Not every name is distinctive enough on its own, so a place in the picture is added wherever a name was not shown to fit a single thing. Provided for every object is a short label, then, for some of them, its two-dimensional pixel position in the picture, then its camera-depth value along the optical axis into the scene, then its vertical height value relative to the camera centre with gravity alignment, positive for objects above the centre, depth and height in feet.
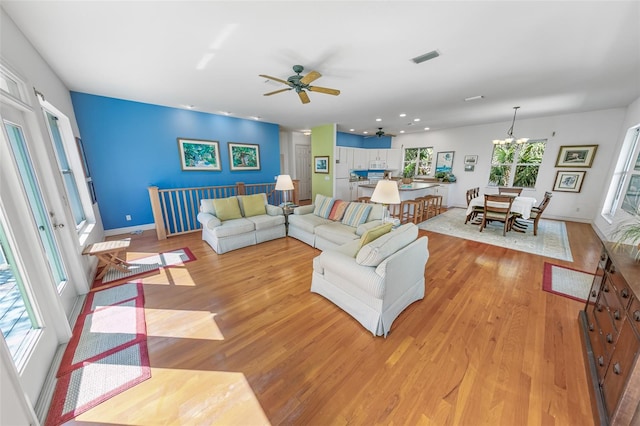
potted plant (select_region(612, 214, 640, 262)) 4.72 -1.51
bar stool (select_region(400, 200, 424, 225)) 17.47 -3.94
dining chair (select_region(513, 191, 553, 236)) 14.21 -3.39
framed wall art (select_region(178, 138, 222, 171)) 16.30 +0.70
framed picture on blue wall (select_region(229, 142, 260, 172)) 18.72 +0.66
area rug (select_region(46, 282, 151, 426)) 4.66 -4.99
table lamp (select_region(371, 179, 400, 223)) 8.98 -1.17
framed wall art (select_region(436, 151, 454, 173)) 24.47 +0.43
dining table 14.75 -2.76
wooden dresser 3.69 -3.59
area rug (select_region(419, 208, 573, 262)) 12.60 -4.78
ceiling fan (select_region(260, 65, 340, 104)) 8.39 +3.26
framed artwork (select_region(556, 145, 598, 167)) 17.28 +0.85
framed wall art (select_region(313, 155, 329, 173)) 21.79 +0.01
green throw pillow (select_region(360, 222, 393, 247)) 7.09 -2.31
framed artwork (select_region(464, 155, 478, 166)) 22.63 +0.52
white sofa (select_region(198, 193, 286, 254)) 11.96 -3.48
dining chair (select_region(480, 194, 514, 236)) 14.26 -2.95
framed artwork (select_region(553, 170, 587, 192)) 17.94 -1.29
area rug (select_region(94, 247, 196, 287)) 9.56 -4.88
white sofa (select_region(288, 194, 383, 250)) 10.92 -3.40
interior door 27.45 -0.64
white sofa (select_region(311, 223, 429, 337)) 6.19 -3.46
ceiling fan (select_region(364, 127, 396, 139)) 23.31 +3.46
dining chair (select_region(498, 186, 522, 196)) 17.74 -2.08
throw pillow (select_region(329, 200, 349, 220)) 12.90 -2.69
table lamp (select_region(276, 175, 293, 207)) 14.62 -1.28
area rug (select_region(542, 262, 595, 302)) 8.41 -4.85
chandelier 16.58 +1.93
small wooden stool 9.04 -3.69
